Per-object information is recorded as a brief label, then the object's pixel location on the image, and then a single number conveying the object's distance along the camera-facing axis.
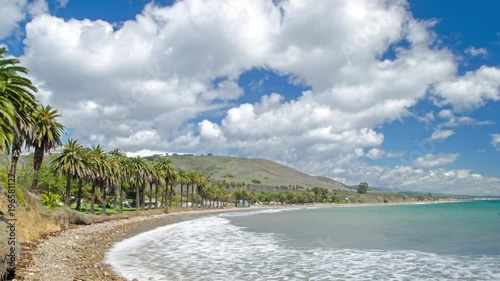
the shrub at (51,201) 41.44
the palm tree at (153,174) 77.56
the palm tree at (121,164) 68.31
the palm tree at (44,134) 41.59
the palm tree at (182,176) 106.95
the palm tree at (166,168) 90.89
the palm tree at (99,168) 57.44
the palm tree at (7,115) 21.24
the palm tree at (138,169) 73.53
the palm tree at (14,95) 22.55
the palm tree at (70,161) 51.25
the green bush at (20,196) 28.28
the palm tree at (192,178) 114.88
